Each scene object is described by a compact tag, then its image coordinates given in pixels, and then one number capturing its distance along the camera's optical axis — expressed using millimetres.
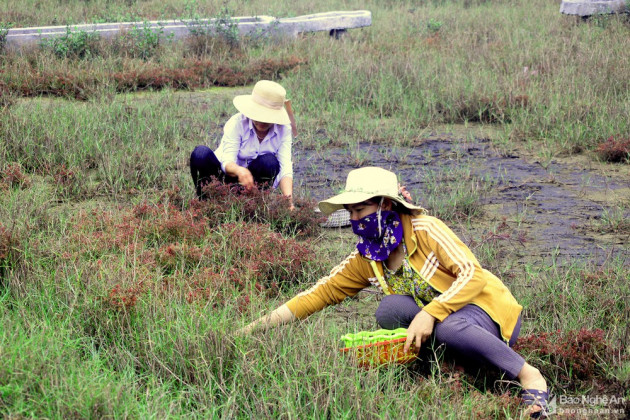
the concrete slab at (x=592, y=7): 13250
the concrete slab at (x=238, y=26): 10898
